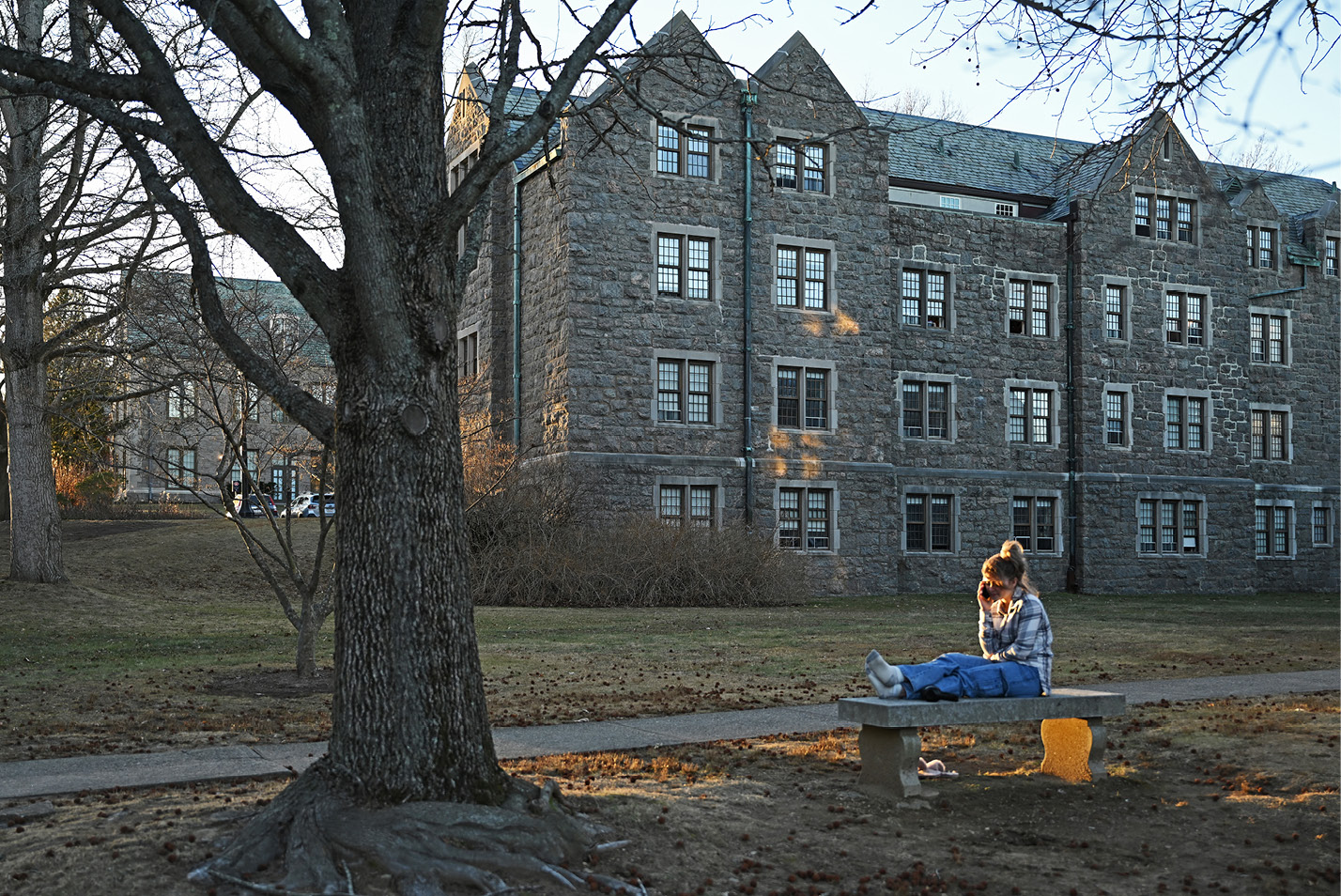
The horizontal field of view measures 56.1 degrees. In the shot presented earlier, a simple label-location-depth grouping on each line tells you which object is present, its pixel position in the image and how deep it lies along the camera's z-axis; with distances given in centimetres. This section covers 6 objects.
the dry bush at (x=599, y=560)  2475
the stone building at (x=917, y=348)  2930
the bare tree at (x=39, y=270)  2169
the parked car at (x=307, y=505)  4781
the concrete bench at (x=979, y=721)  701
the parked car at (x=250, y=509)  4462
